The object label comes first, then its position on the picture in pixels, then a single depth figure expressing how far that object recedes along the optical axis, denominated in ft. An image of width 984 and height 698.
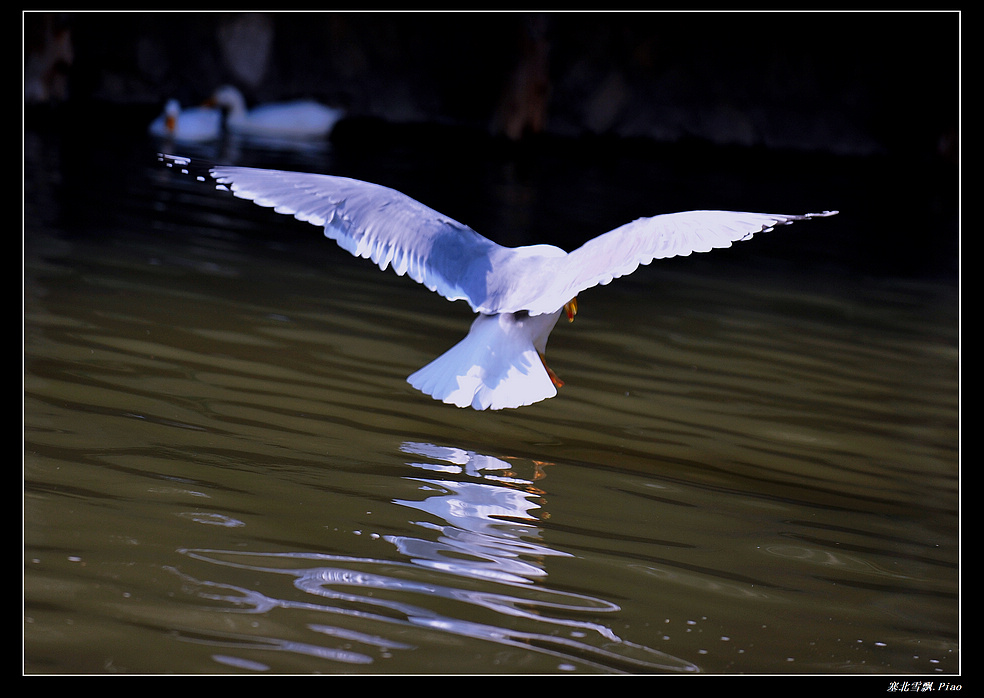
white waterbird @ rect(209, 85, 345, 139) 41.11
